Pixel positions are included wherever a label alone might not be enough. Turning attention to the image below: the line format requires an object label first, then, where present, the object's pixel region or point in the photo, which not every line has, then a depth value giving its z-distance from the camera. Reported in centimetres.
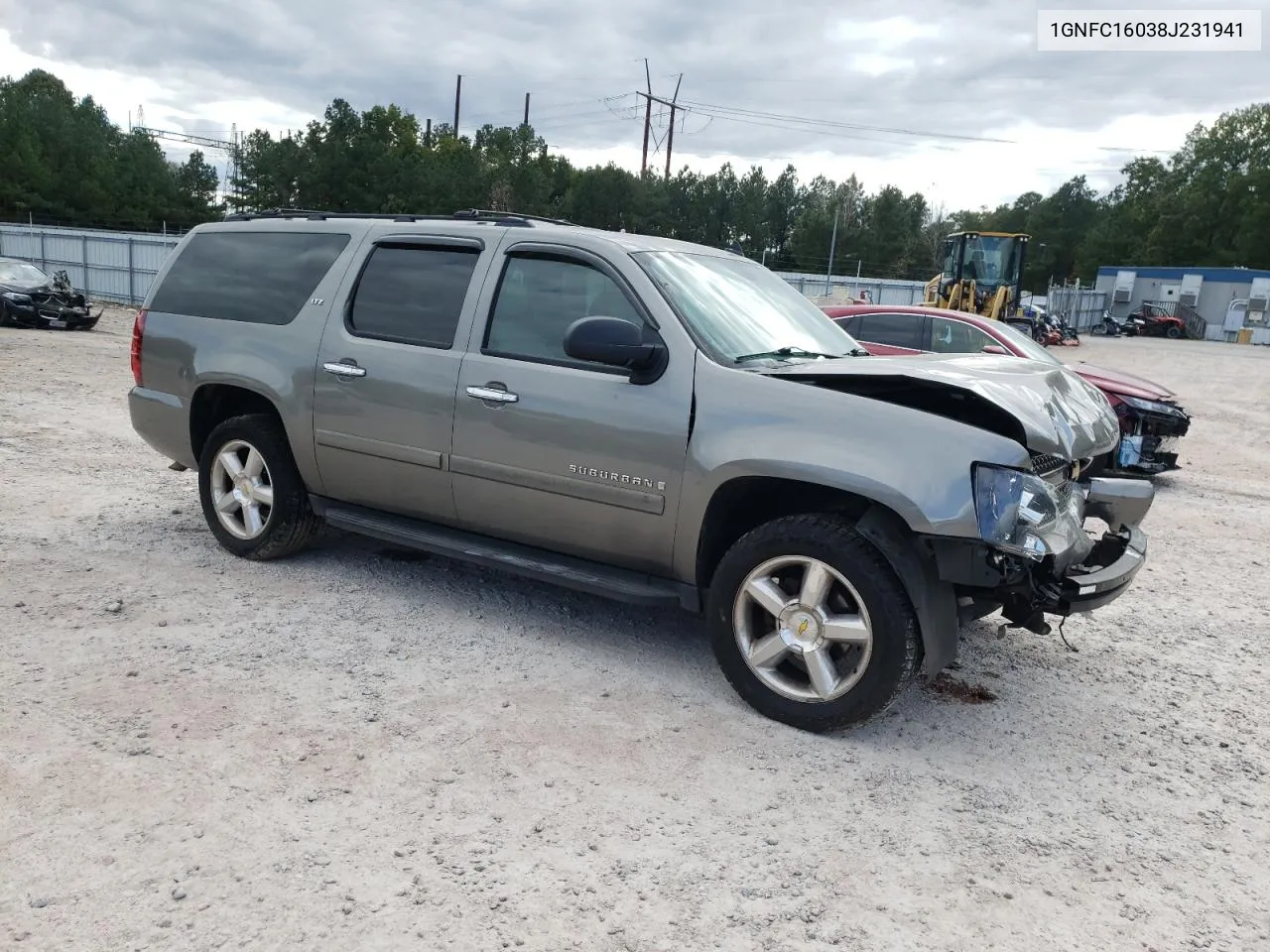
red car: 905
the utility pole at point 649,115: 5947
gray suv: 350
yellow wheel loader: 2869
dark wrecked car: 1908
